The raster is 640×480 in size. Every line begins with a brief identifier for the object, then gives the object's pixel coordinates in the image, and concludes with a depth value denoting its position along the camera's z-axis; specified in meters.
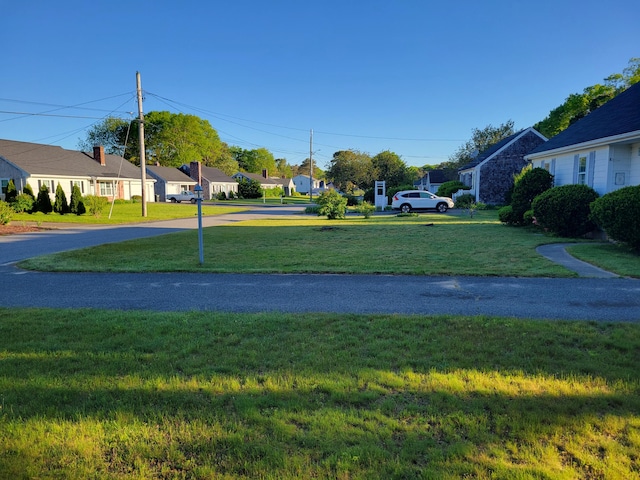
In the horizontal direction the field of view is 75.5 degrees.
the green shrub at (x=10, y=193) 31.70
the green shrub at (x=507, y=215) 19.02
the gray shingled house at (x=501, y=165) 34.38
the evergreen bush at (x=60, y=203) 30.58
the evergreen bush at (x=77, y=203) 30.06
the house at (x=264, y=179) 88.44
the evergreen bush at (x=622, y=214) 10.30
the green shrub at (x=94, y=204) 28.59
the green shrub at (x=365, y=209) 26.51
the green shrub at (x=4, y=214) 20.23
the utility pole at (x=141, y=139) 26.98
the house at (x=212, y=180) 68.38
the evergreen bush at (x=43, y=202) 31.13
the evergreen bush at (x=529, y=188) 18.27
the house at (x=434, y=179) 59.19
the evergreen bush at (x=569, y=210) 13.91
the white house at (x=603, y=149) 13.59
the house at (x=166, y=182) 60.56
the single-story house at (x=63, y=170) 36.41
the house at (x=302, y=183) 118.32
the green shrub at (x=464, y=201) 34.06
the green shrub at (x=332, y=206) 26.23
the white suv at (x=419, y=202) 31.39
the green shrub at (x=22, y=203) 29.23
